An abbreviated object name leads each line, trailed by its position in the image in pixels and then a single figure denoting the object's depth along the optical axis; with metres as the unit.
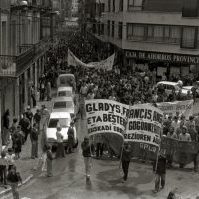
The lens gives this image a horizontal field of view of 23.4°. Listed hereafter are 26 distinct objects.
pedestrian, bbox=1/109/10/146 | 22.95
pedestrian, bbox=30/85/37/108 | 31.22
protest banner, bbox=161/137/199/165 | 18.66
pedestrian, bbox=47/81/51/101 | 33.43
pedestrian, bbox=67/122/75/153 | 20.81
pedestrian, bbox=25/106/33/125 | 24.20
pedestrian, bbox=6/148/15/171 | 16.45
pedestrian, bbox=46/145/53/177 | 17.64
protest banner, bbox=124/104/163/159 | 18.09
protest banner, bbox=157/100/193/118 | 21.58
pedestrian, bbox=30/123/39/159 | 20.09
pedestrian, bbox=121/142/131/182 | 17.02
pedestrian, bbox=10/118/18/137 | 20.74
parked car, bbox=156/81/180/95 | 34.61
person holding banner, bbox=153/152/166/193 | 16.22
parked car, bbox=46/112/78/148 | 21.31
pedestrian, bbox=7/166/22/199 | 14.93
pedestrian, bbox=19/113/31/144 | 22.64
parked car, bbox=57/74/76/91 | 36.44
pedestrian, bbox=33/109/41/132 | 23.70
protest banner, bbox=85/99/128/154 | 18.44
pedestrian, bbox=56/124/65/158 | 19.97
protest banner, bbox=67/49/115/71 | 36.67
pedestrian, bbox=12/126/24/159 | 19.86
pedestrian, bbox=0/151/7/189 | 16.45
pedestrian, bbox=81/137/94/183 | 17.19
